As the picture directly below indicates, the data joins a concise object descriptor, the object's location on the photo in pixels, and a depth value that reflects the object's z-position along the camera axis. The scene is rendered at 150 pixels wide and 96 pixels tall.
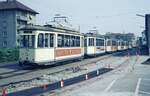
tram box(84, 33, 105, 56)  42.46
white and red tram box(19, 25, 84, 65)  25.83
